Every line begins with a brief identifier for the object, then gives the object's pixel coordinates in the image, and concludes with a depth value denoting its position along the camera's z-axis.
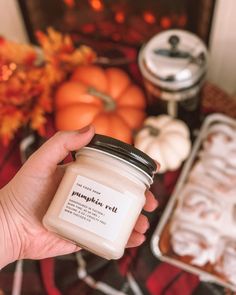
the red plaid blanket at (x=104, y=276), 1.06
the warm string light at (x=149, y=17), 1.32
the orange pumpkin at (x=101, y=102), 1.11
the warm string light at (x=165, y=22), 1.31
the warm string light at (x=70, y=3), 1.34
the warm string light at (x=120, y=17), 1.34
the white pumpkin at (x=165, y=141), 1.08
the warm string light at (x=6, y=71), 0.88
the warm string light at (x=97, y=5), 1.31
